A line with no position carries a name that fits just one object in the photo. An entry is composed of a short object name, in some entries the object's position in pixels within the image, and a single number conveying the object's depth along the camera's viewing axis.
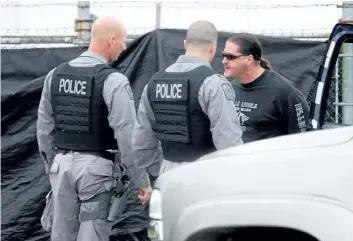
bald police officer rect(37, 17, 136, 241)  9.67
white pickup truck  5.69
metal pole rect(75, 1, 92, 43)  12.49
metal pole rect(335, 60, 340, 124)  11.77
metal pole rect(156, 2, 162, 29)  12.82
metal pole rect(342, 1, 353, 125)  11.58
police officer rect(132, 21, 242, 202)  8.81
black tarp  12.41
